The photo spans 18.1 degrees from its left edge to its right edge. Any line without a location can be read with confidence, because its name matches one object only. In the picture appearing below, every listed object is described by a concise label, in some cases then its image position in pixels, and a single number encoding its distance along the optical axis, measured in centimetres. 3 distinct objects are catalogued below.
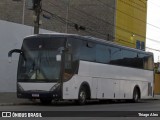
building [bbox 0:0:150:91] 5681
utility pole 2838
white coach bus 2509
